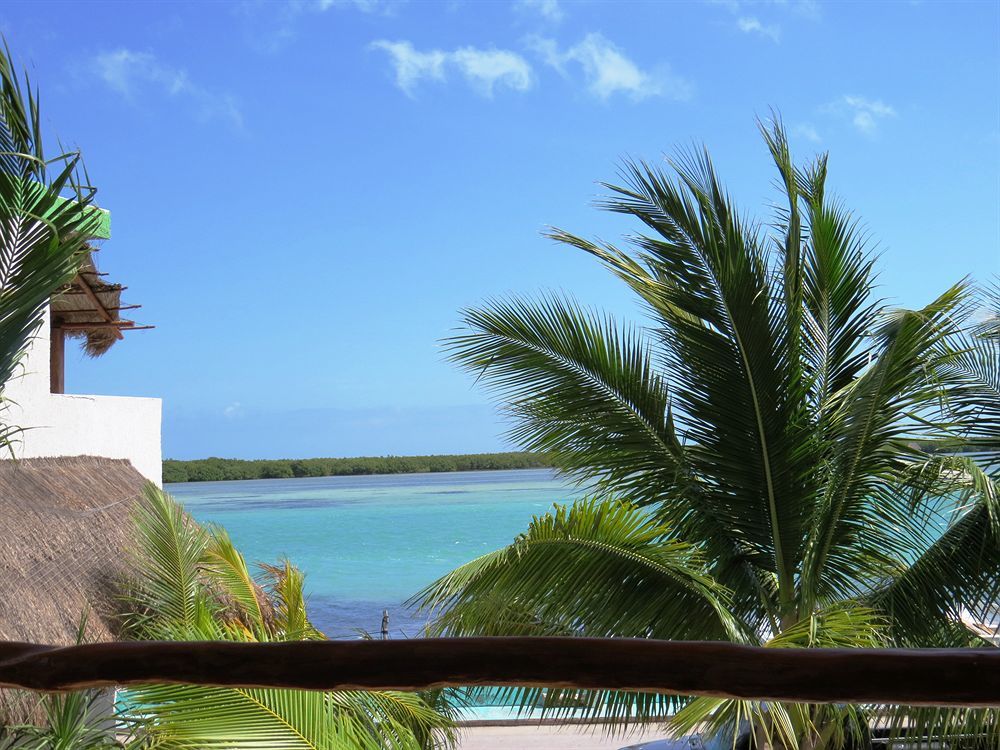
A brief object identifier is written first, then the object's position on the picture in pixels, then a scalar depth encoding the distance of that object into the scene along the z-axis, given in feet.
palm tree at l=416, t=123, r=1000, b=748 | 17.06
